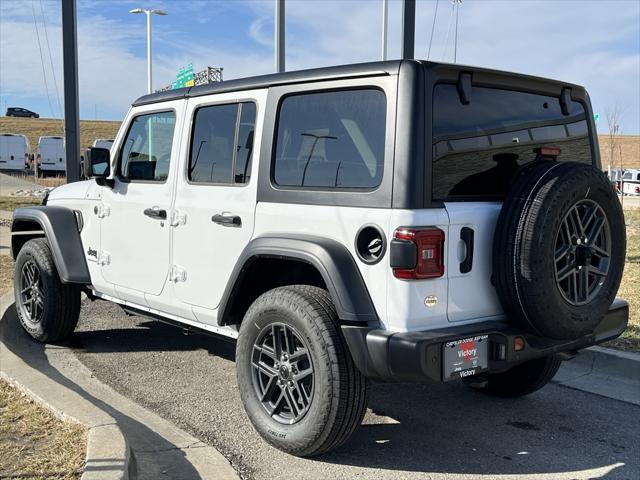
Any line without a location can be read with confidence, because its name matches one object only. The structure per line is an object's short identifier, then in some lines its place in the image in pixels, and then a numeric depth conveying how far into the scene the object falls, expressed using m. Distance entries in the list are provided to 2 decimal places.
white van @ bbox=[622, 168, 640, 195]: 32.72
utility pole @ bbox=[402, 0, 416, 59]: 9.89
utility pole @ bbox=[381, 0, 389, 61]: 15.38
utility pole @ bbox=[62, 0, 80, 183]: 9.28
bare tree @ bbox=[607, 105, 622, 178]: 24.73
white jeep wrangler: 3.12
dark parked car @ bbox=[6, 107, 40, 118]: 65.19
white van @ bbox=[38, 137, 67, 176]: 35.25
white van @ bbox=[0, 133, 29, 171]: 36.12
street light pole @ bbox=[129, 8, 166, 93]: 21.34
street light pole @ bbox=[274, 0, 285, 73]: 12.54
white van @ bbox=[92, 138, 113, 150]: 26.18
